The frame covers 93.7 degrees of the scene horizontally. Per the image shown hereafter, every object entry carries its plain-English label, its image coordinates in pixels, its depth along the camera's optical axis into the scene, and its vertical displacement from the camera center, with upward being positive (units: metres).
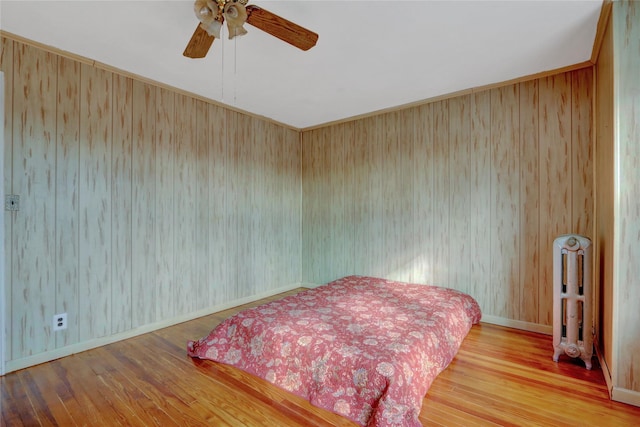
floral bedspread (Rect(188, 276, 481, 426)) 1.68 -0.91
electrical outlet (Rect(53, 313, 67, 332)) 2.44 -0.89
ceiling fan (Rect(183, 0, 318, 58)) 1.62 +1.11
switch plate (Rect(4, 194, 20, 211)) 2.21 +0.08
